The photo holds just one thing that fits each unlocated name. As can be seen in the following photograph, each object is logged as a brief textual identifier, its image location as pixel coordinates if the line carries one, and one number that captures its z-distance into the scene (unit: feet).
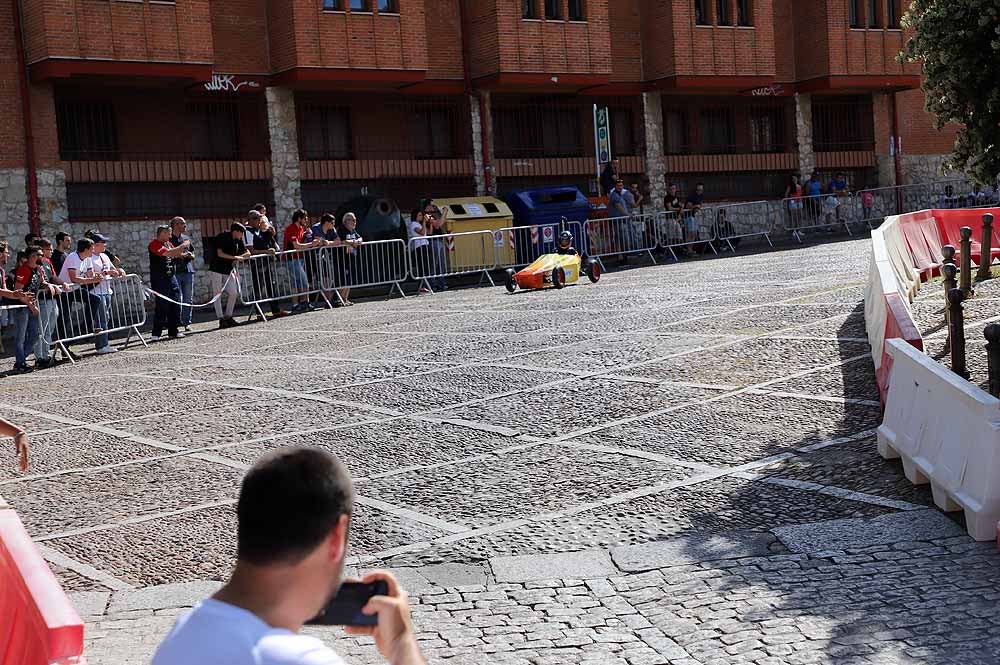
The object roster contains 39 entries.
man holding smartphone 6.98
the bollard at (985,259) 54.95
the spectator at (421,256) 73.80
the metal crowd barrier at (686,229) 91.66
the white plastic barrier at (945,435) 20.04
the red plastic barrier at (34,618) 12.10
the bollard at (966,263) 50.14
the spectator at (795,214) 103.96
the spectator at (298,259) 65.46
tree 34.30
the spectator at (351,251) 68.33
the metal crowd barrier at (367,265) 68.03
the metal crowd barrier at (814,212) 104.99
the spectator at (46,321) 50.72
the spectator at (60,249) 57.77
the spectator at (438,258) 74.90
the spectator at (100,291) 53.98
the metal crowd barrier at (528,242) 80.69
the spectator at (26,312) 50.06
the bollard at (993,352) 25.59
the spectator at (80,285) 53.26
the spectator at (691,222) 94.12
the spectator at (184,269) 58.95
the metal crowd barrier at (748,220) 99.04
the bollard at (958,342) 30.58
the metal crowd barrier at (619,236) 86.17
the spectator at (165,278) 57.98
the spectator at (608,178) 95.50
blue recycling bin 90.58
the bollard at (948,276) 40.16
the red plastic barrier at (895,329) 28.43
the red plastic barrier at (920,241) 58.59
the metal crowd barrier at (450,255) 73.97
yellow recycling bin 77.71
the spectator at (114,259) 62.14
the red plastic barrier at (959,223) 64.90
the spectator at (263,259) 63.36
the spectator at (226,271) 61.31
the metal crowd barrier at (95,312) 52.90
